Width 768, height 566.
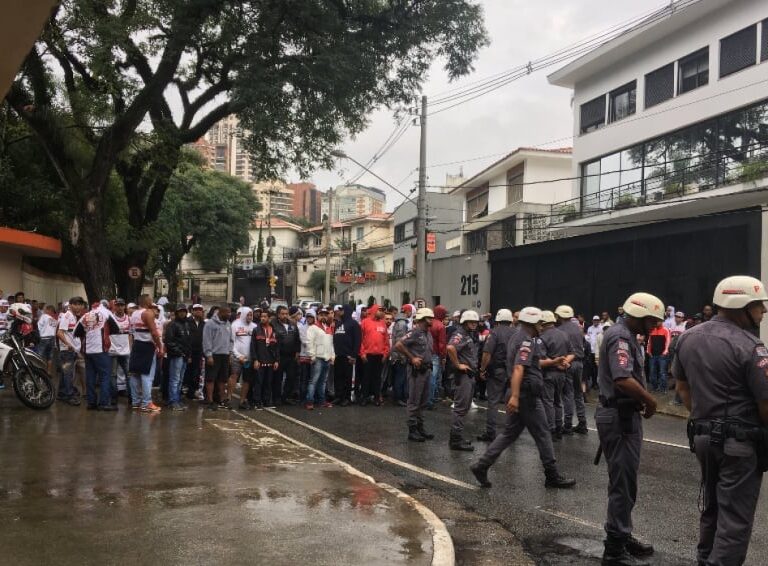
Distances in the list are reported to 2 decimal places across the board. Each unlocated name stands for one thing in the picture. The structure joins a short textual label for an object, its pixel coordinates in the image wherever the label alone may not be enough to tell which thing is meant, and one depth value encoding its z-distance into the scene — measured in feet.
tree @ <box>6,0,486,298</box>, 56.44
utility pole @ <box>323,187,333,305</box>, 153.28
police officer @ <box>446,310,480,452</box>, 32.01
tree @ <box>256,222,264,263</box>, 262.26
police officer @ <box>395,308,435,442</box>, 33.73
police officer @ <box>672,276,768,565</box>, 14.06
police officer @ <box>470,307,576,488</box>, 24.20
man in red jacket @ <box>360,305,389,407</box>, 47.55
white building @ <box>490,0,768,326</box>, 68.23
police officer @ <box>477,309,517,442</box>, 33.94
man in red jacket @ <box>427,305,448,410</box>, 46.91
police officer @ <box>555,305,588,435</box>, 35.94
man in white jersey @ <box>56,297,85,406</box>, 40.55
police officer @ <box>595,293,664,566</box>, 17.60
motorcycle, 36.83
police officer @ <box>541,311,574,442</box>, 31.48
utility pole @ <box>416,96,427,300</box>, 84.02
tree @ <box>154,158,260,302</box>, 149.48
